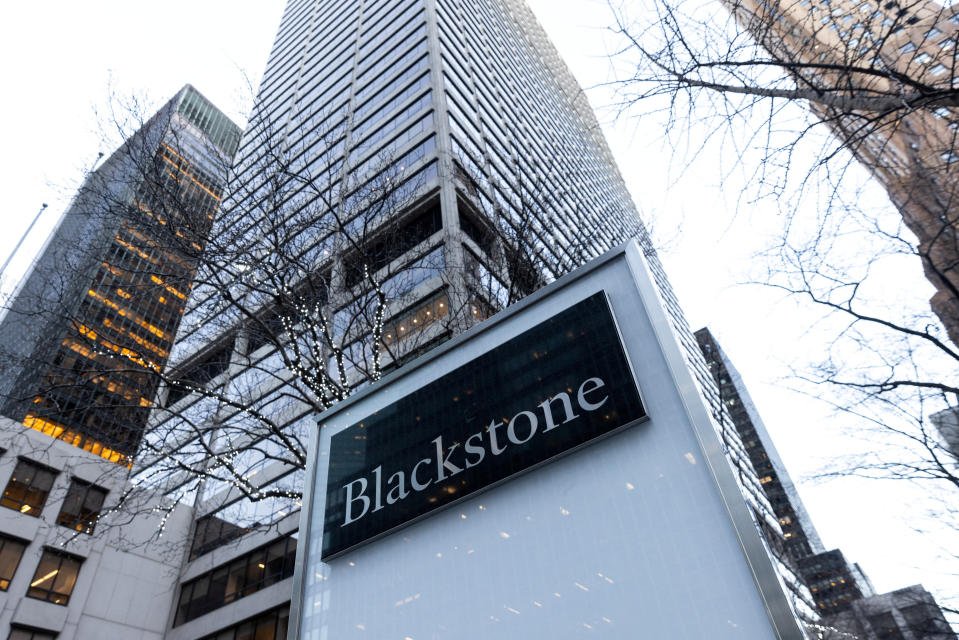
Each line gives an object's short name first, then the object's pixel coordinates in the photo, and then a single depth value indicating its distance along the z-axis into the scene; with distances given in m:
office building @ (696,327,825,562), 109.56
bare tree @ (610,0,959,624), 4.31
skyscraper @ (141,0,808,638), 10.68
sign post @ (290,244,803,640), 2.53
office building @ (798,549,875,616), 90.00
